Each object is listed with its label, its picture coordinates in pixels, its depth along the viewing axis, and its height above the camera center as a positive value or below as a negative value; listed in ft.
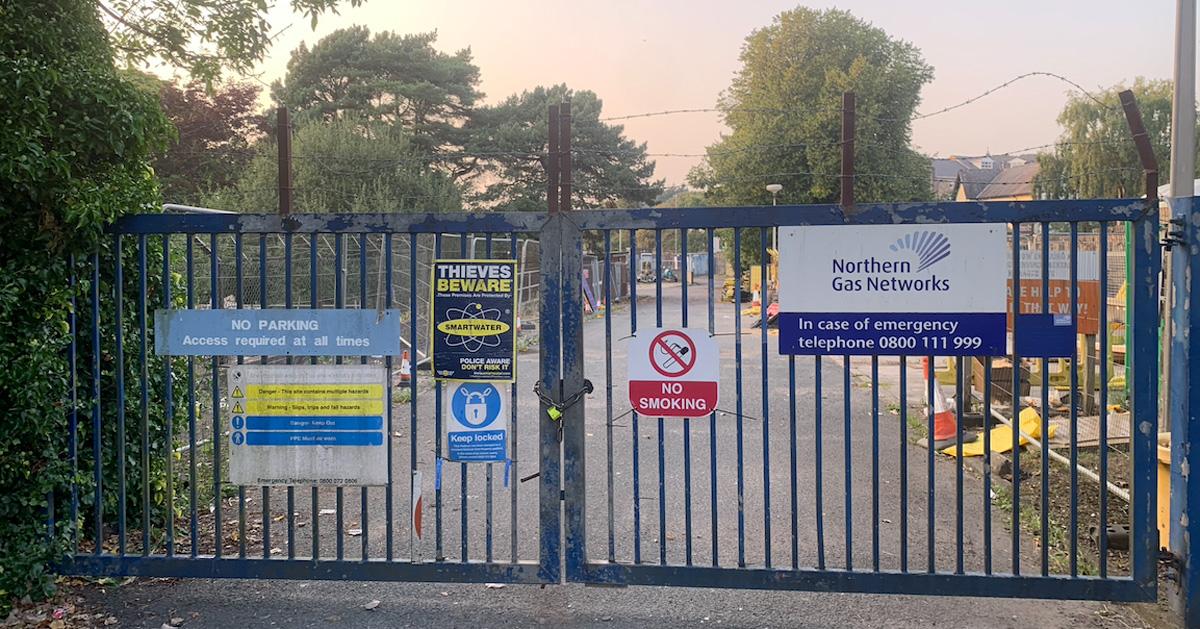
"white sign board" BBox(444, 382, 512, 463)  14.24 -1.87
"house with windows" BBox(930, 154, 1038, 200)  238.48 +41.38
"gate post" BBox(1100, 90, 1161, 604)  12.81 -0.97
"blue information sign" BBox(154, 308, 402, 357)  14.21 -0.42
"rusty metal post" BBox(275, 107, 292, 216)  14.25 +2.40
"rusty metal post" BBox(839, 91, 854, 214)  13.25 +2.29
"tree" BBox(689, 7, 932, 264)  131.23 +30.54
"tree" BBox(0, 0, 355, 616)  14.15 +1.33
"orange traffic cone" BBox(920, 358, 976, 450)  27.79 -3.98
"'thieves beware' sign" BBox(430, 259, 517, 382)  14.03 -0.21
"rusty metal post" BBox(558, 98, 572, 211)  13.71 +2.42
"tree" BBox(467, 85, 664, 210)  121.19 +22.22
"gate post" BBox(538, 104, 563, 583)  14.08 -1.24
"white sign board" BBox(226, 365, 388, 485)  14.40 -1.95
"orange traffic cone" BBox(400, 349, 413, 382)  43.19 -3.17
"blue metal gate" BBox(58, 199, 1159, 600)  13.23 -3.46
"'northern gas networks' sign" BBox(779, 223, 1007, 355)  13.32 +0.26
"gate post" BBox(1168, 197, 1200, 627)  12.82 -1.43
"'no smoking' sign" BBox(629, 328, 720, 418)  13.82 -1.05
